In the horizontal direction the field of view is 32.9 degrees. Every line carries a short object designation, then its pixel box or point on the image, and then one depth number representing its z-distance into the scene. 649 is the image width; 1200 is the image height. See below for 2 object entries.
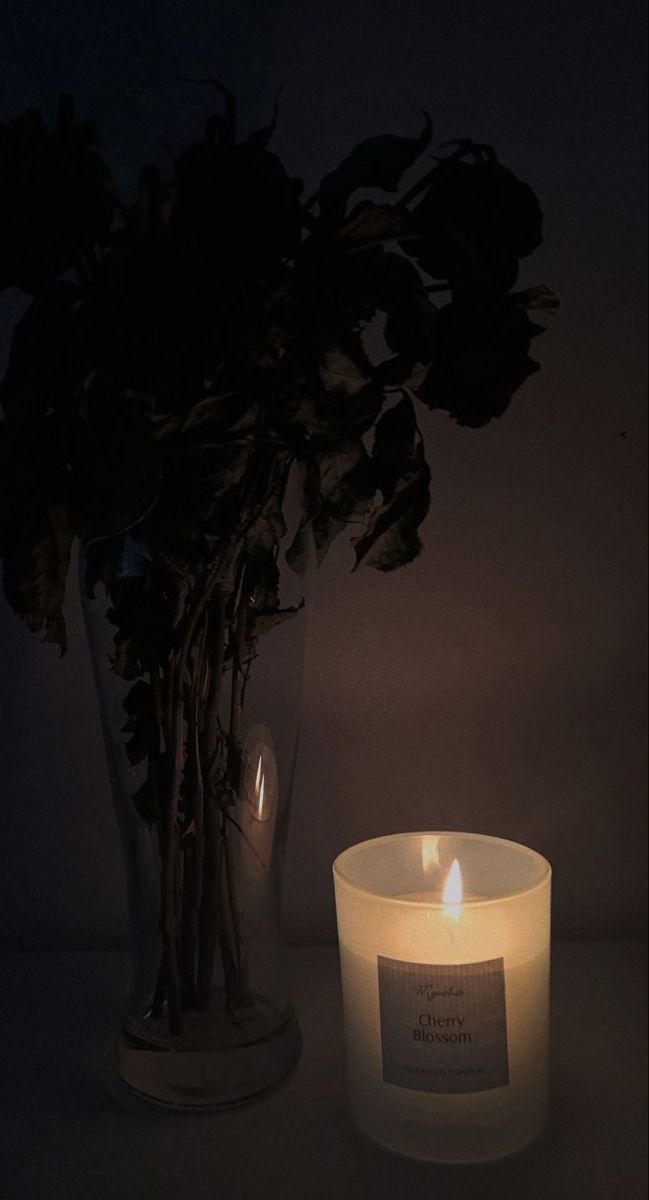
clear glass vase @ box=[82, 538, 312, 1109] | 0.53
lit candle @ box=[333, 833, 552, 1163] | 0.51
